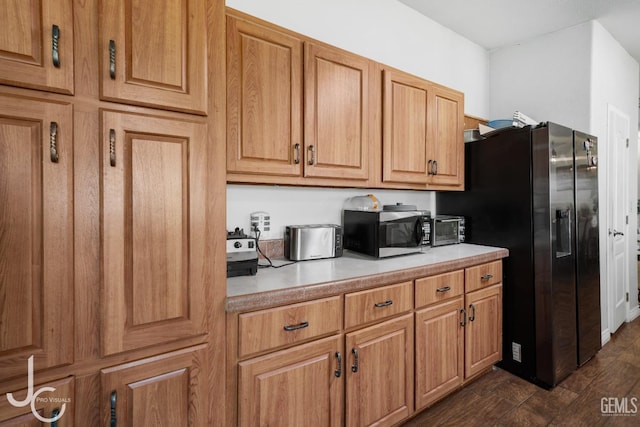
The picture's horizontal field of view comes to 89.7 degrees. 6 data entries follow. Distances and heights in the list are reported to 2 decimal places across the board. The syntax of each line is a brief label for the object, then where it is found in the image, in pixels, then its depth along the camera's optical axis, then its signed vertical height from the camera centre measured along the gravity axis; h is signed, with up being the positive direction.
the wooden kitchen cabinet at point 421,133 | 2.05 +0.55
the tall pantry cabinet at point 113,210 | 0.87 +0.01
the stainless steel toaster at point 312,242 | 1.88 -0.17
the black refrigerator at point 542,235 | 2.18 -0.17
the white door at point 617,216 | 2.98 -0.05
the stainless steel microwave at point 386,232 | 1.93 -0.12
